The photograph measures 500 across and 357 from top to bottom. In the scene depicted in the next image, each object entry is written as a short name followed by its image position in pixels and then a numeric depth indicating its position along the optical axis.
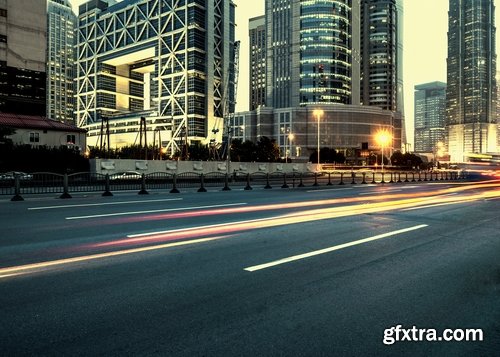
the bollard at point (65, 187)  16.19
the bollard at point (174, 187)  20.17
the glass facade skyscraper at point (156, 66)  138.88
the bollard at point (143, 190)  18.80
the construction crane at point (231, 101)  112.96
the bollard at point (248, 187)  23.01
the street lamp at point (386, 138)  142.50
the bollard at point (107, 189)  17.51
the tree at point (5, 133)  34.22
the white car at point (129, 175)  27.38
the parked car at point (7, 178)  20.55
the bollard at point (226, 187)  22.54
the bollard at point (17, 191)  15.06
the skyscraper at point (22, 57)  74.56
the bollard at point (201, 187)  21.30
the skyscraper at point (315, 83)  142.38
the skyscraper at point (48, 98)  197.50
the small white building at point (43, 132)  60.25
